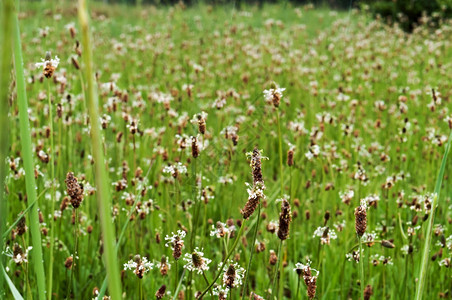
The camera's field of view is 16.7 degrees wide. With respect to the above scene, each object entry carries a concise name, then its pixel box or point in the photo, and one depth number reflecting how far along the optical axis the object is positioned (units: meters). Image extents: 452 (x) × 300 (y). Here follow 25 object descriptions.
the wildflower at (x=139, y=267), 0.92
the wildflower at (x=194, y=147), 1.00
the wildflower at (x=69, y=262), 1.03
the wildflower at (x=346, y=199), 1.16
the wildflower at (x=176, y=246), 0.92
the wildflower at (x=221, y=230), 0.95
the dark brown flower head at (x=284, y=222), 0.87
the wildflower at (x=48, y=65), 0.92
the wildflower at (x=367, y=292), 1.02
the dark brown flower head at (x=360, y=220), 0.87
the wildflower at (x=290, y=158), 1.06
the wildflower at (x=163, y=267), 0.98
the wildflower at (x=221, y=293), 0.94
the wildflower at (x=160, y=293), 0.95
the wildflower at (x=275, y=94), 0.96
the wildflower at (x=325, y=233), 0.97
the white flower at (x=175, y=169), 1.06
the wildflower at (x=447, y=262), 1.09
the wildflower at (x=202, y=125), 0.99
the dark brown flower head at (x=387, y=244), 0.96
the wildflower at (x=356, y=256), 1.04
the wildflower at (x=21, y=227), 0.92
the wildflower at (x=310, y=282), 0.89
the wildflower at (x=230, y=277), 0.90
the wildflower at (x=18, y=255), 0.96
